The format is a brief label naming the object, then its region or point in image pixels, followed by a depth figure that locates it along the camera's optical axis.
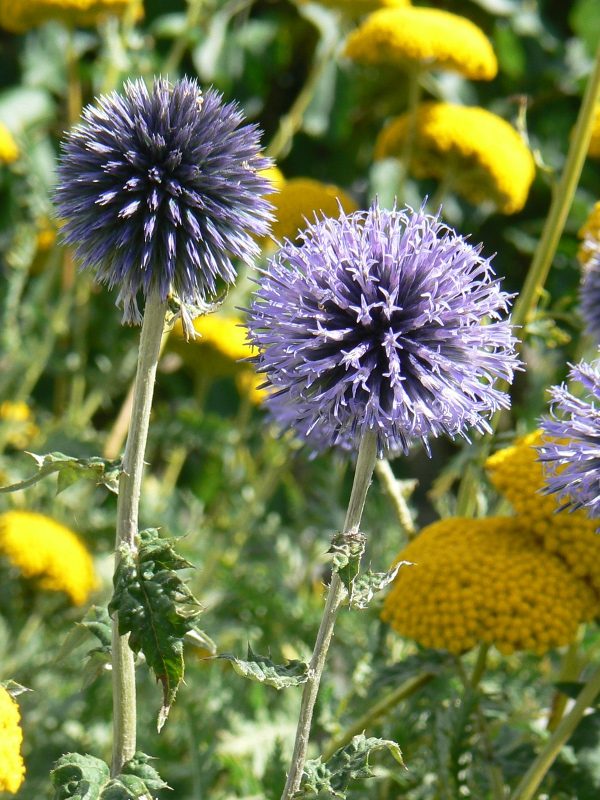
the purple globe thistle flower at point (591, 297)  0.91
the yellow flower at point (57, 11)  1.04
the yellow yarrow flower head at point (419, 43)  1.01
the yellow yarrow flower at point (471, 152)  1.00
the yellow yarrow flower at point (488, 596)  0.86
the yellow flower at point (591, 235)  0.91
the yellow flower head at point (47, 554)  1.00
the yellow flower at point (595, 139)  0.99
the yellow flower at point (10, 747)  0.80
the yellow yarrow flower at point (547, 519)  0.87
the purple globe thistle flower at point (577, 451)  0.83
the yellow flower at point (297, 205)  0.93
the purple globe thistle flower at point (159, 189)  0.83
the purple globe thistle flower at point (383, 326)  0.81
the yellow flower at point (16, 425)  1.06
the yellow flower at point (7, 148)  1.04
